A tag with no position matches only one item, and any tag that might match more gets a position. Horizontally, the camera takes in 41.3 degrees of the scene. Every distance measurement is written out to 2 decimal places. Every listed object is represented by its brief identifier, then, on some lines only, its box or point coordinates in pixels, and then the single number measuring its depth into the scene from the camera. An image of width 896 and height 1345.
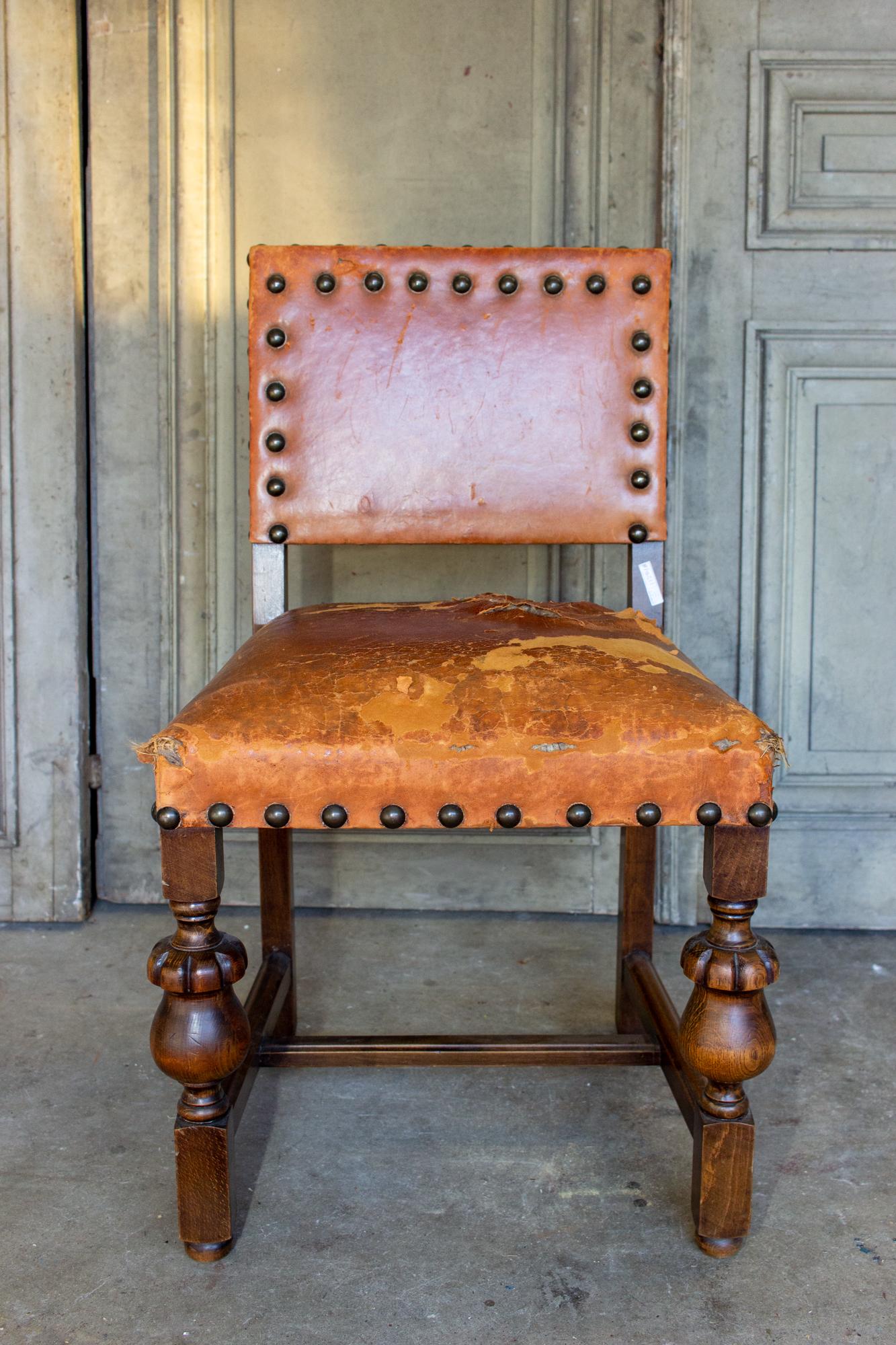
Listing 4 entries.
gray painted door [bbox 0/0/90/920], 1.84
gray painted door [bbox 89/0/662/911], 1.82
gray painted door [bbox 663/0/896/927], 1.79
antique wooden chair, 1.00
